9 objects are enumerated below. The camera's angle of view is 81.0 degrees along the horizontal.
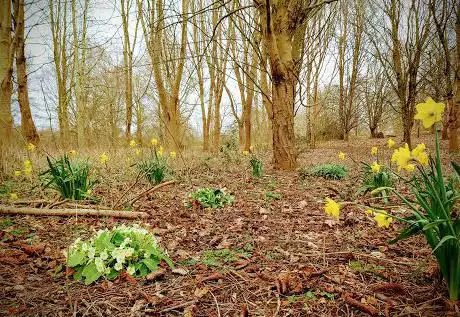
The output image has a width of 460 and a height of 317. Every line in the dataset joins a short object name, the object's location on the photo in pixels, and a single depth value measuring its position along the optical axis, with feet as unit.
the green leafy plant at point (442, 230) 4.05
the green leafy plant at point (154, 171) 13.79
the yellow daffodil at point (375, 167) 9.09
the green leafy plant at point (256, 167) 15.98
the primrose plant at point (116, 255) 5.51
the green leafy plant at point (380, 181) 10.48
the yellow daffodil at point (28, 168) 11.85
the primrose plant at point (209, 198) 10.84
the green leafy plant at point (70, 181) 10.29
